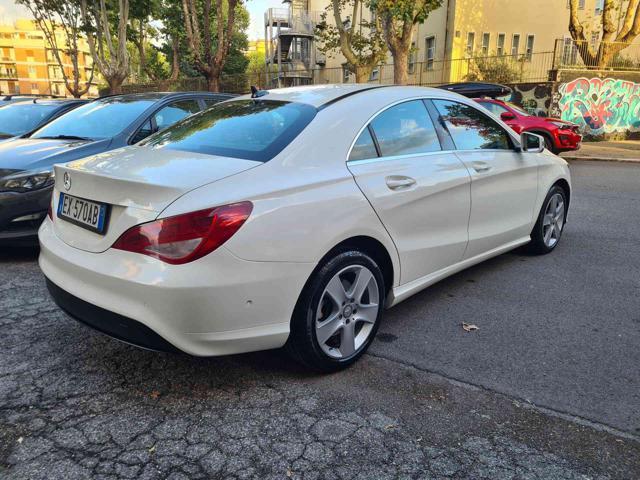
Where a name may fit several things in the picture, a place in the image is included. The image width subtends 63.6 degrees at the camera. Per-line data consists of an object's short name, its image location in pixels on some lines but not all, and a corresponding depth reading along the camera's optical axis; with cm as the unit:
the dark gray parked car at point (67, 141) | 448
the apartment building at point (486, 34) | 2255
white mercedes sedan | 231
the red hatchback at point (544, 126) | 1256
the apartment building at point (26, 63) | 10288
